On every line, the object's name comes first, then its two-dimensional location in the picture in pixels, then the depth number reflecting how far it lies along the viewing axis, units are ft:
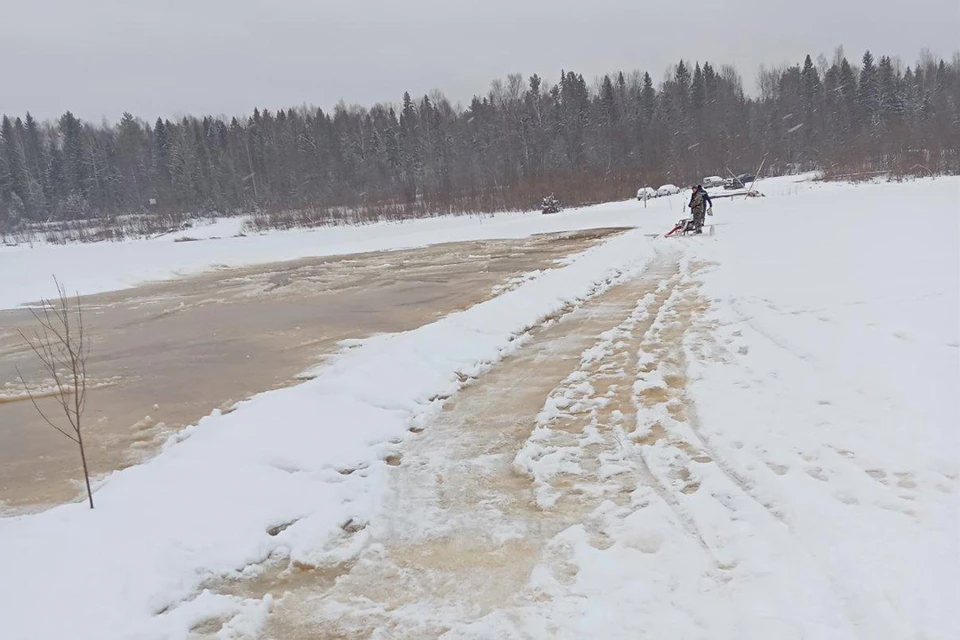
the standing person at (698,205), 69.62
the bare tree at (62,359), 24.80
